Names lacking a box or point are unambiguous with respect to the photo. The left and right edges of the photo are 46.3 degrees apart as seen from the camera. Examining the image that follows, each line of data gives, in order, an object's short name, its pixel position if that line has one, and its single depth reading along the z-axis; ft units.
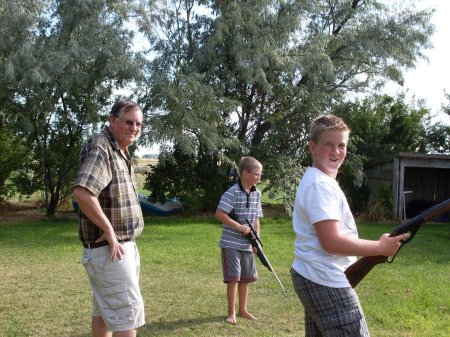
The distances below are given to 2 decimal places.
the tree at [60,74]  44.06
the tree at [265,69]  49.11
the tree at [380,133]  60.59
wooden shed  54.90
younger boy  17.87
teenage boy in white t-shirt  8.25
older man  10.87
